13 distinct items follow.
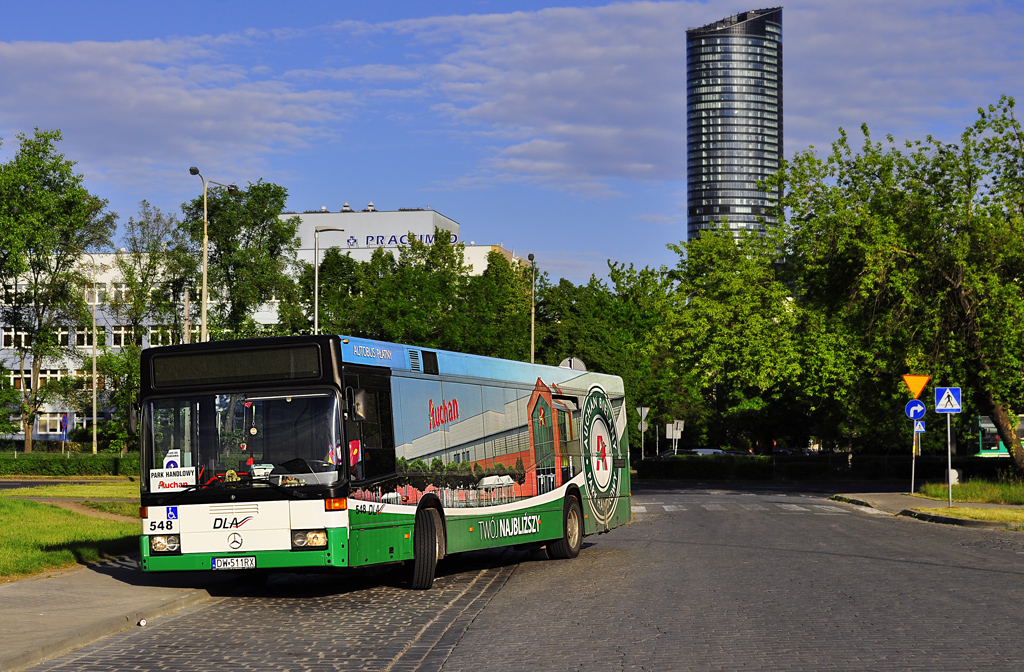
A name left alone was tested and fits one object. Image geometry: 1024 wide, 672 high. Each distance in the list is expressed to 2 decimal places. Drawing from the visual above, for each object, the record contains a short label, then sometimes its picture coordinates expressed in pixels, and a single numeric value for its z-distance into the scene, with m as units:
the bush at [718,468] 56.91
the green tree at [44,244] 62.25
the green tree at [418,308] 56.56
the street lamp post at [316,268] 45.10
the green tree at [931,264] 33.59
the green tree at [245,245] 67.81
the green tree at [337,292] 58.50
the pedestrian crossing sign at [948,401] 27.58
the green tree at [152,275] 68.94
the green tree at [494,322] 57.19
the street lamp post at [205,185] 36.18
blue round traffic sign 30.75
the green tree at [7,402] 68.62
